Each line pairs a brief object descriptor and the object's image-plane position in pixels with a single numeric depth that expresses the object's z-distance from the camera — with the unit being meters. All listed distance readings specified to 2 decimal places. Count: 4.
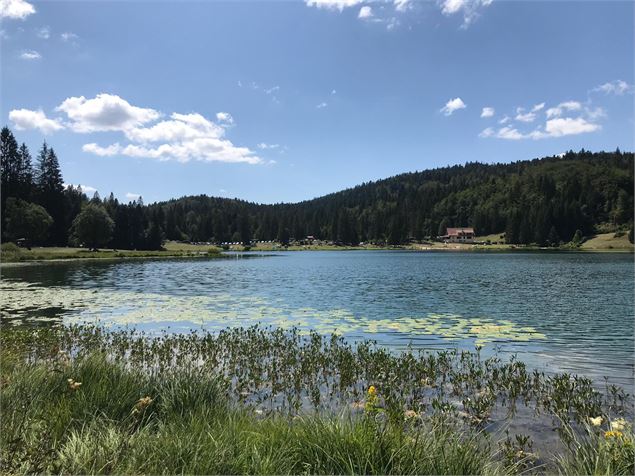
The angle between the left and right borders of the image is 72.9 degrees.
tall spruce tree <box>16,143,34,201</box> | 133.75
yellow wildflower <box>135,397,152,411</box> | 6.96
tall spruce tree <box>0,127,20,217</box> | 128.75
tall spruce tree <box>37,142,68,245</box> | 137.12
